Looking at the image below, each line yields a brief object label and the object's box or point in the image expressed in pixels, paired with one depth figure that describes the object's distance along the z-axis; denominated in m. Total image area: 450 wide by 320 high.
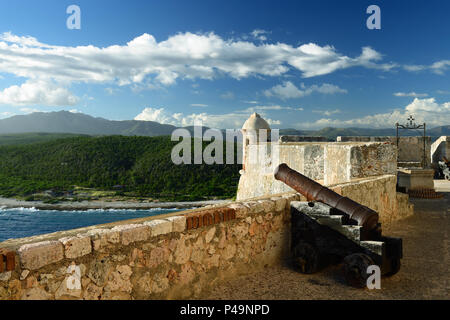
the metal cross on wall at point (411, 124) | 13.42
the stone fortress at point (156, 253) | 2.03
